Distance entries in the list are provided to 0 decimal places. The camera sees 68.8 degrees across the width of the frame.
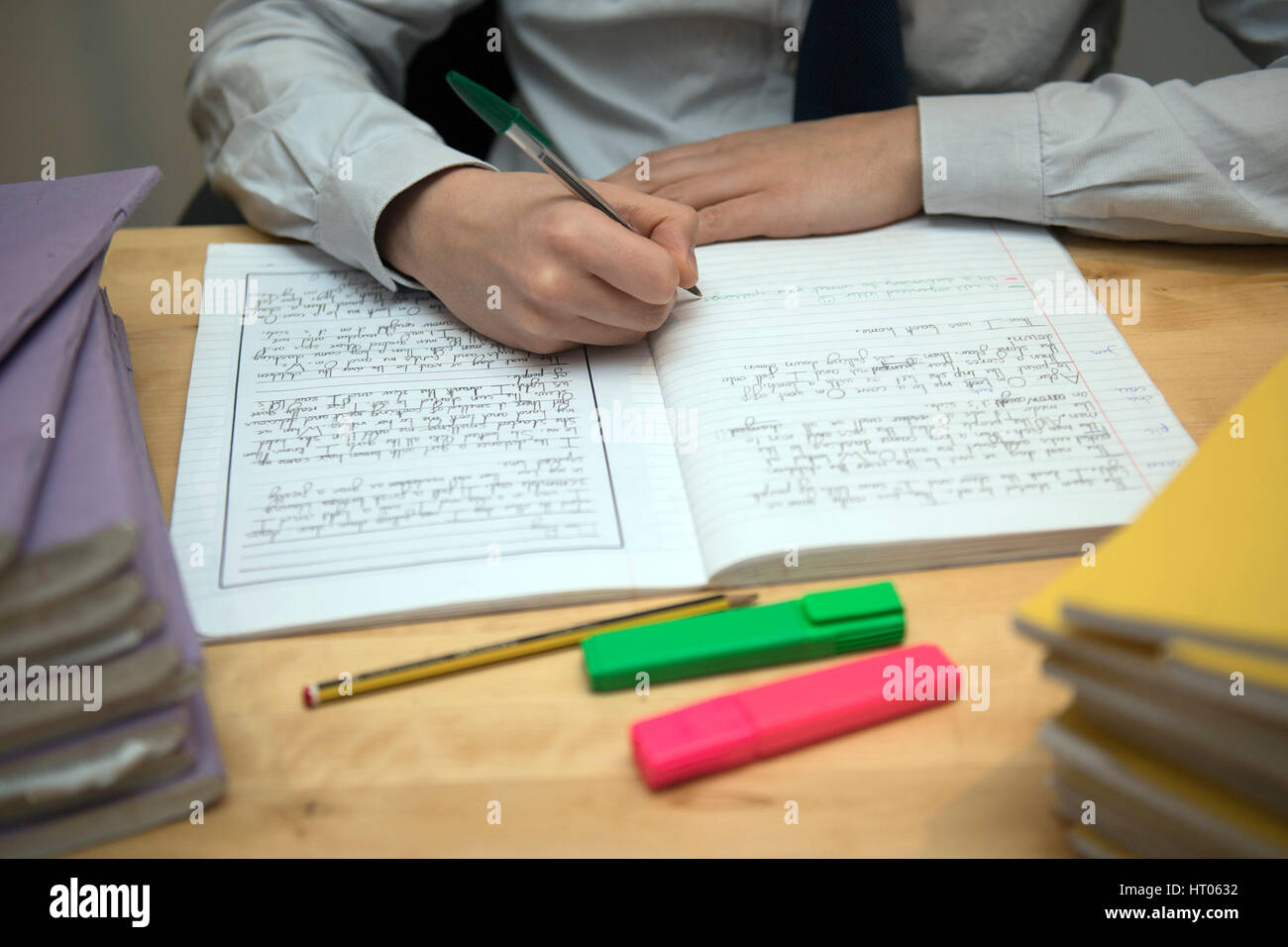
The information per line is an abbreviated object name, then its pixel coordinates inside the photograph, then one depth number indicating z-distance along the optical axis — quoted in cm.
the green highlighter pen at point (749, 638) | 45
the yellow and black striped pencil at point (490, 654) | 44
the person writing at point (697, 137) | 66
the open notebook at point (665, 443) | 50
